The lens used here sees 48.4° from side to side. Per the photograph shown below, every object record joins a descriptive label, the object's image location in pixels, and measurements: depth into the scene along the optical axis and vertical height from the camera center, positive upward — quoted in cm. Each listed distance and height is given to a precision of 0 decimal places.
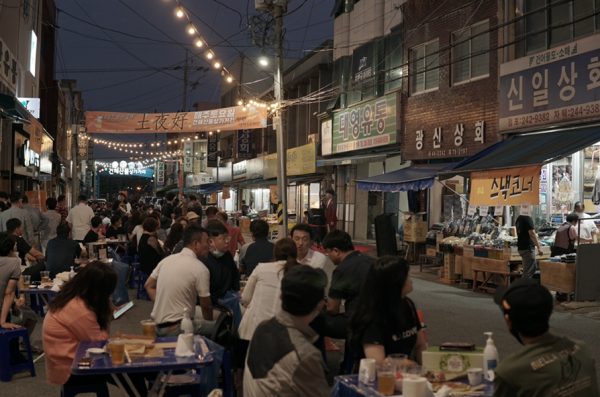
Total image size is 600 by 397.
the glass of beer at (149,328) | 610 -117
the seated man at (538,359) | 314 -75
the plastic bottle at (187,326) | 582 -110
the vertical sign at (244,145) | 4556 +381
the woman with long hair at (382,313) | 484 -81
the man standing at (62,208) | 2096 -27
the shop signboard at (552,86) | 1422 +268
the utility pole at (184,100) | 5934 +966
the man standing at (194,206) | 1897 -17
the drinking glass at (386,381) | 443 -119
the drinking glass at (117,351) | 523 -119
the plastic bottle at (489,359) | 487 -114
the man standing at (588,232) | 1433 -63
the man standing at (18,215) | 1414 -33
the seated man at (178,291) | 691 -94
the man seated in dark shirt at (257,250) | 949 -70
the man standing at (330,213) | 2597 -46
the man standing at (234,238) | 1278 -72
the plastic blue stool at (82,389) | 573 -164
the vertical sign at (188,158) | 6594 +439
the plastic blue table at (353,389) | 452 -130
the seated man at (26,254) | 1105 -98
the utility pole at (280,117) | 2094 +267
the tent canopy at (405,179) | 1786 +62
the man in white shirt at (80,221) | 1803 -57
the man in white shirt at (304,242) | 881 -55
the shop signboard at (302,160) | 3159 +207
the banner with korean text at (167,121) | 2528 +305
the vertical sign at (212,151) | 5584 +418
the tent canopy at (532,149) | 1303 +116
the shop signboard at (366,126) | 2306 +286
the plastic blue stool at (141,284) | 1430 -191
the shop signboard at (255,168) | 4338 +221
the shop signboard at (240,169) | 4853 +236
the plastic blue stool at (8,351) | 806 -185
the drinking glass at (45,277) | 1000 -116
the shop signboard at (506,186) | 1341 +34
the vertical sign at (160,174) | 10142 +394
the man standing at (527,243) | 1414 -87
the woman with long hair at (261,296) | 670 -98
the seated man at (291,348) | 355 -80
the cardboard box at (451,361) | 495 -119
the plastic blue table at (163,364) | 512 -130
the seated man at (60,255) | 1120 -93
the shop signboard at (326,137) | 2900 +285
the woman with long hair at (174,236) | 1180 -64
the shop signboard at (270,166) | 3976 +212
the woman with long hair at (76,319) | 566 -103
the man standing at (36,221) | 1593 -52
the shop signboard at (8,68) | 1975 +415
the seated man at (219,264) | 836 -81
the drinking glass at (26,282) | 973 -121
